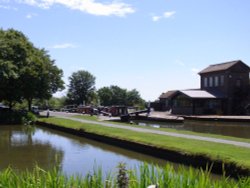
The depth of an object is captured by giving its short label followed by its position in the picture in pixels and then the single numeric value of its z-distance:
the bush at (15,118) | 31.31
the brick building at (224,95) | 42.95
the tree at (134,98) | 84.99
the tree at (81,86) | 79.01
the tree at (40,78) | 33.25
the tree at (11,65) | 30.57
